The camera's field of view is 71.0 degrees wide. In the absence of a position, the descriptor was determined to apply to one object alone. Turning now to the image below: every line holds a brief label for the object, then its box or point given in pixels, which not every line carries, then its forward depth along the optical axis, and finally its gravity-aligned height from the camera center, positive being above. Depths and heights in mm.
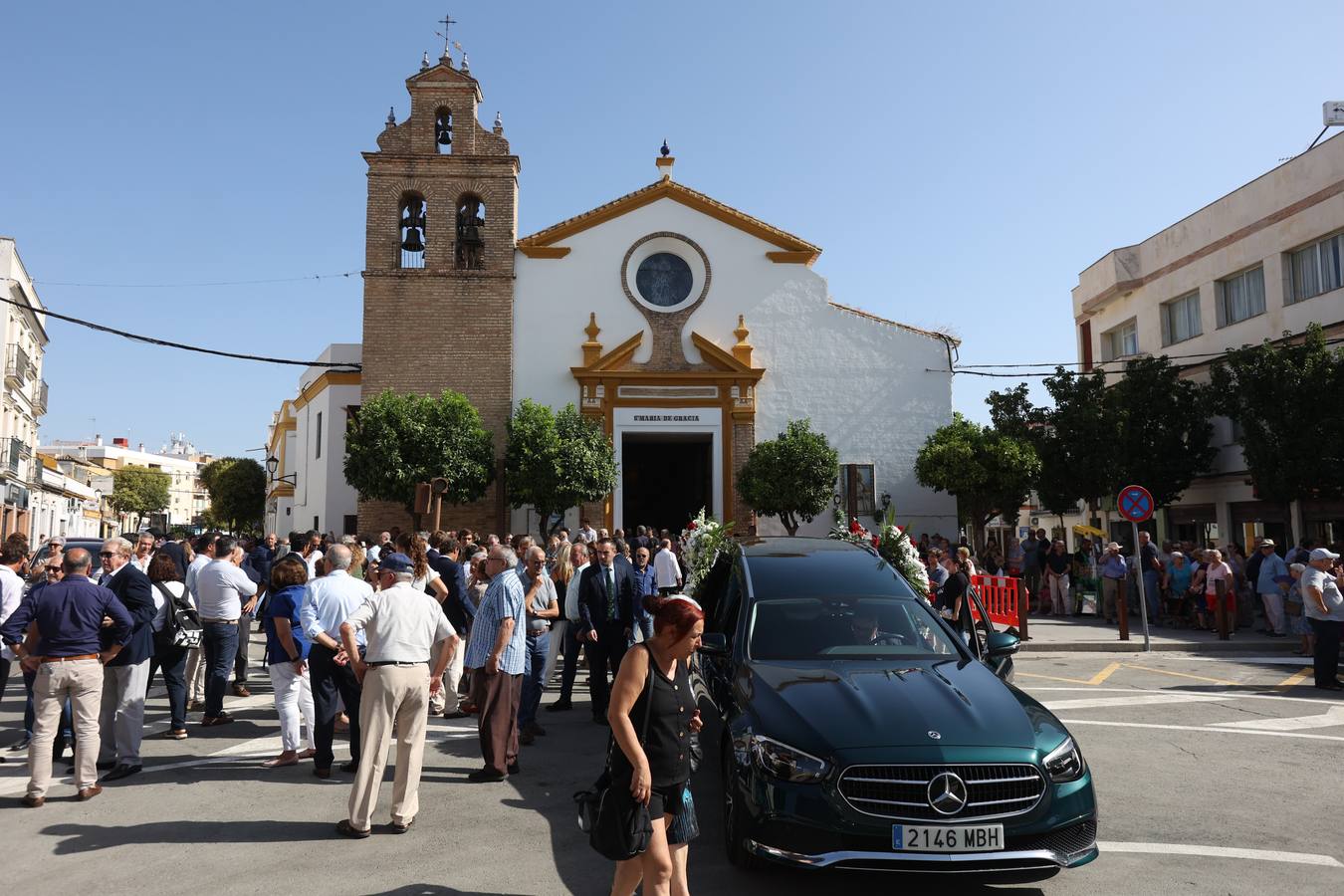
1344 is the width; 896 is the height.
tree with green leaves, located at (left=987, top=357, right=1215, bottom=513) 26062 +3151
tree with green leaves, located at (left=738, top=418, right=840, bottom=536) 25656 +1883
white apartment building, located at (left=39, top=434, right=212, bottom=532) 118500 +12207
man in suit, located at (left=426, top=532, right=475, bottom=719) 10094 -726
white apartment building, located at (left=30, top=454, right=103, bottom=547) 50381 +3163
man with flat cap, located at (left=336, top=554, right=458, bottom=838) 5934 -928
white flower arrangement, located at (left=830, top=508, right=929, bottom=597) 11633 -61
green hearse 4535 -1108
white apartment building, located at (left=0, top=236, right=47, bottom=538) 39062 +6978
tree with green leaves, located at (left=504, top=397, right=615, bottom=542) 24609 +2260
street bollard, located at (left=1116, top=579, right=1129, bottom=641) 15391 -998
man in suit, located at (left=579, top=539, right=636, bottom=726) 9797 -713
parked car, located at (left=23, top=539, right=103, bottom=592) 11771 -123
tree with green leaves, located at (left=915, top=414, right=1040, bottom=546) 25094 +2051
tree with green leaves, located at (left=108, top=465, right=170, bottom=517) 92156 +5706
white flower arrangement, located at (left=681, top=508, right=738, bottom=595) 12722 +4
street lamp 36231 +3084
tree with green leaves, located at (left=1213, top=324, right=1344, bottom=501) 20422 +2814
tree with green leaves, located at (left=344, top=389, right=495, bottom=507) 24703 +2657
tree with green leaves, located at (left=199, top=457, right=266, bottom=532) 64000 +3960
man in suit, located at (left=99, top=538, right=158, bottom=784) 7480 -1067
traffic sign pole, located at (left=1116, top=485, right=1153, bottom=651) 15594 +673
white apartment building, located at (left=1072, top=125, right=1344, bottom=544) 24031 +7648
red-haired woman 3863 -749
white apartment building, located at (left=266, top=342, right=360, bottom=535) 31469 +3386
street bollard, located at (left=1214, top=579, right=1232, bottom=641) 15688 -1104
